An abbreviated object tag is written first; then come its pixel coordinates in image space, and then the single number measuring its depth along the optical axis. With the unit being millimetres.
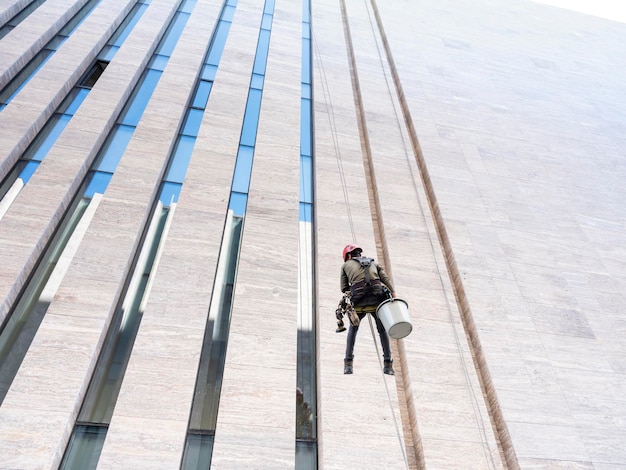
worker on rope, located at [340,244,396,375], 6688
